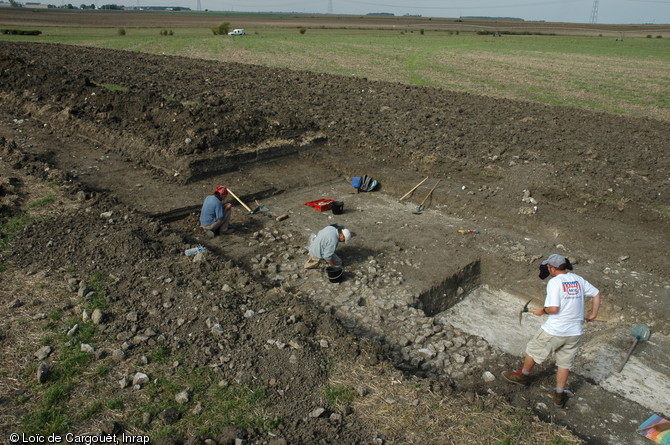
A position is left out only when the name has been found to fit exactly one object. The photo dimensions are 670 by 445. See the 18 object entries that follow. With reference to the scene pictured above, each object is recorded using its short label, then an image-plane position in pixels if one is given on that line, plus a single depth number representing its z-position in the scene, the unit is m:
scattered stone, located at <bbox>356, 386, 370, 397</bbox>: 5.24
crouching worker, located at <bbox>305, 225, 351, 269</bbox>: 7.71
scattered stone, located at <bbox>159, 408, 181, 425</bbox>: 4.79
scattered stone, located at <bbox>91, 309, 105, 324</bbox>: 6.12
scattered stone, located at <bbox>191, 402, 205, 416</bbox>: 4.89
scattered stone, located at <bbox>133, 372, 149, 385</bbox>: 5.24
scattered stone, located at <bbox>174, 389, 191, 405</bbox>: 5.02
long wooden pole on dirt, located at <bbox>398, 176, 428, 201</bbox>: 11.18
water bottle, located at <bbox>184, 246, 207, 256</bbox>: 8.11
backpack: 11.62
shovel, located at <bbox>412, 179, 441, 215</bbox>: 10.71
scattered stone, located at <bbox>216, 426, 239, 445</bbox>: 4.60
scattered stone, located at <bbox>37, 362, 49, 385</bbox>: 5.17
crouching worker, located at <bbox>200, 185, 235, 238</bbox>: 8.88
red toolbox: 10.40
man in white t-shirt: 5.26
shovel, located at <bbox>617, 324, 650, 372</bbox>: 6.69
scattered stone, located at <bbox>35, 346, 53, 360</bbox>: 5.50
